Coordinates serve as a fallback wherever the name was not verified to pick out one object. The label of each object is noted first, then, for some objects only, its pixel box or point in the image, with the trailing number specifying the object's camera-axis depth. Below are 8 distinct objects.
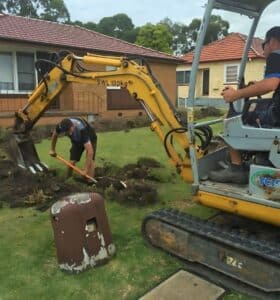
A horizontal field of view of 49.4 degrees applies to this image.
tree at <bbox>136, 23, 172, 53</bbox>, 28.35
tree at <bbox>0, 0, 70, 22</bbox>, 36.46
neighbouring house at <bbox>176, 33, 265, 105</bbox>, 17.81
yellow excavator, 2.77
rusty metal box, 3.00
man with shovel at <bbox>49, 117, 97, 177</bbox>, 5.02
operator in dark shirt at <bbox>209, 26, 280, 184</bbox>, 2.85
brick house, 11.52
